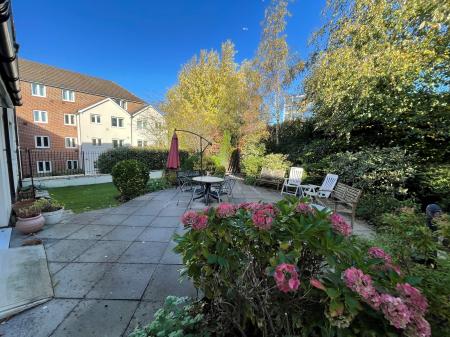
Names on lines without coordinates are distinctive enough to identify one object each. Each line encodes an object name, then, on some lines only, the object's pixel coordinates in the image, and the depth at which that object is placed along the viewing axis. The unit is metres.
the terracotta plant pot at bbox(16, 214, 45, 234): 3.88
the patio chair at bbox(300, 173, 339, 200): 6.16
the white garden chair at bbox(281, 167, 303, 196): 8.17
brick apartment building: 18.21
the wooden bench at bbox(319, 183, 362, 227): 4.57
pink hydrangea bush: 0.97
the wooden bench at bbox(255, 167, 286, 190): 9.02
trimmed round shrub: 6.80
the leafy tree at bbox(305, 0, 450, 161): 5.61
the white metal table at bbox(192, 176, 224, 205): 6.46
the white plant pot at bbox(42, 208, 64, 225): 4.45
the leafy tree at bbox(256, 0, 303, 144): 10.45
